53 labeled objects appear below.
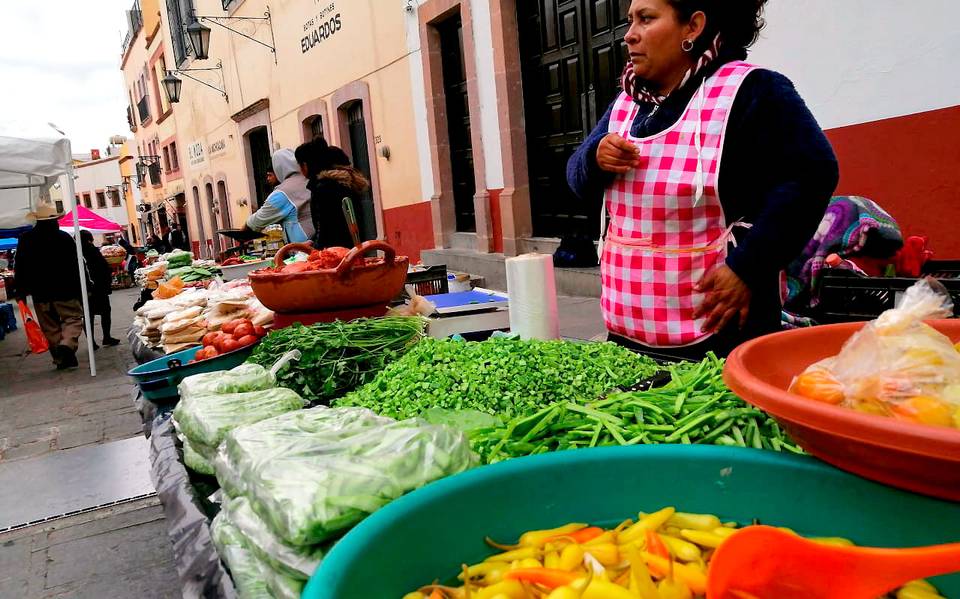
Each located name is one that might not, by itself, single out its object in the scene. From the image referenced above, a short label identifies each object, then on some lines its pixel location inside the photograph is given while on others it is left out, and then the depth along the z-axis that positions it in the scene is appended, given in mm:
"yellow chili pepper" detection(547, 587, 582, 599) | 791
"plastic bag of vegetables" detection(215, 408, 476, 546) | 1026
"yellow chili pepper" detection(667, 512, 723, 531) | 942
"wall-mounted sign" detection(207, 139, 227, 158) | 21203
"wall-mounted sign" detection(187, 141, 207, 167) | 24122
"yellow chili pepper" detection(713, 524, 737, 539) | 913
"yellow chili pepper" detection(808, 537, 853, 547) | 839
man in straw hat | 8672
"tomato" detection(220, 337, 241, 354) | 2693
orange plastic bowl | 739
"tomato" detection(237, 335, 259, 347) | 2716
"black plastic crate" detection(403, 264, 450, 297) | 4086
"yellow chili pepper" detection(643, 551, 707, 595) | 847
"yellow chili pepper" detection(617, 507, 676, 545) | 943
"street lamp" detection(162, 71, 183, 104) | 19500
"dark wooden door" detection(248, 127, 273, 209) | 18656
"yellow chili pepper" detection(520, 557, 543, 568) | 884
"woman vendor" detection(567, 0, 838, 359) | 1733
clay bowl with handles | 2564
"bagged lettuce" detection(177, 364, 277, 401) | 2006
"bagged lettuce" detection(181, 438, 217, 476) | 1838
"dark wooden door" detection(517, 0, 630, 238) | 7230
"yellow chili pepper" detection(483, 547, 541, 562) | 921
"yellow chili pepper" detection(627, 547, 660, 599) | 806
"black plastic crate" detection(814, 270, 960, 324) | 2314
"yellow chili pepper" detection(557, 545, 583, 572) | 882
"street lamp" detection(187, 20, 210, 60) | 15445
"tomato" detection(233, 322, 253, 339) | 2814
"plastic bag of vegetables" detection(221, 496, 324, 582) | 1022
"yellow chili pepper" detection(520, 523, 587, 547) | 944
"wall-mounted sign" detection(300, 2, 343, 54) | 12180
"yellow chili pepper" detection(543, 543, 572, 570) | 895
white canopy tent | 7637
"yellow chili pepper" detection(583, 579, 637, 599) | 781
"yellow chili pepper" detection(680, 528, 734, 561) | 904
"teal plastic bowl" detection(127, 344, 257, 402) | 2477
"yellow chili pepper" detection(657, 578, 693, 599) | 825
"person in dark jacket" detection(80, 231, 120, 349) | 10195
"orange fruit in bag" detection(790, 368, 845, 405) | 948
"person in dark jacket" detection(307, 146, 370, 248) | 5168
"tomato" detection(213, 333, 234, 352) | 2733
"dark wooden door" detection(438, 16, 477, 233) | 9734
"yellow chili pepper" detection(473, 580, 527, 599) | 830
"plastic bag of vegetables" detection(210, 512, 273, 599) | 1169
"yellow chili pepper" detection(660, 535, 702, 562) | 892
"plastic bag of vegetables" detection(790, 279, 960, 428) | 868
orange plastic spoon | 756
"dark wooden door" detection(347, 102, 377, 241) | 12570
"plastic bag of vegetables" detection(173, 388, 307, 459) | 1696
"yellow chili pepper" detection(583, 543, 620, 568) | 886
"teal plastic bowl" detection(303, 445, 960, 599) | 829
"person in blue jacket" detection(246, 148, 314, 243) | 5828
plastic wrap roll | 2102
